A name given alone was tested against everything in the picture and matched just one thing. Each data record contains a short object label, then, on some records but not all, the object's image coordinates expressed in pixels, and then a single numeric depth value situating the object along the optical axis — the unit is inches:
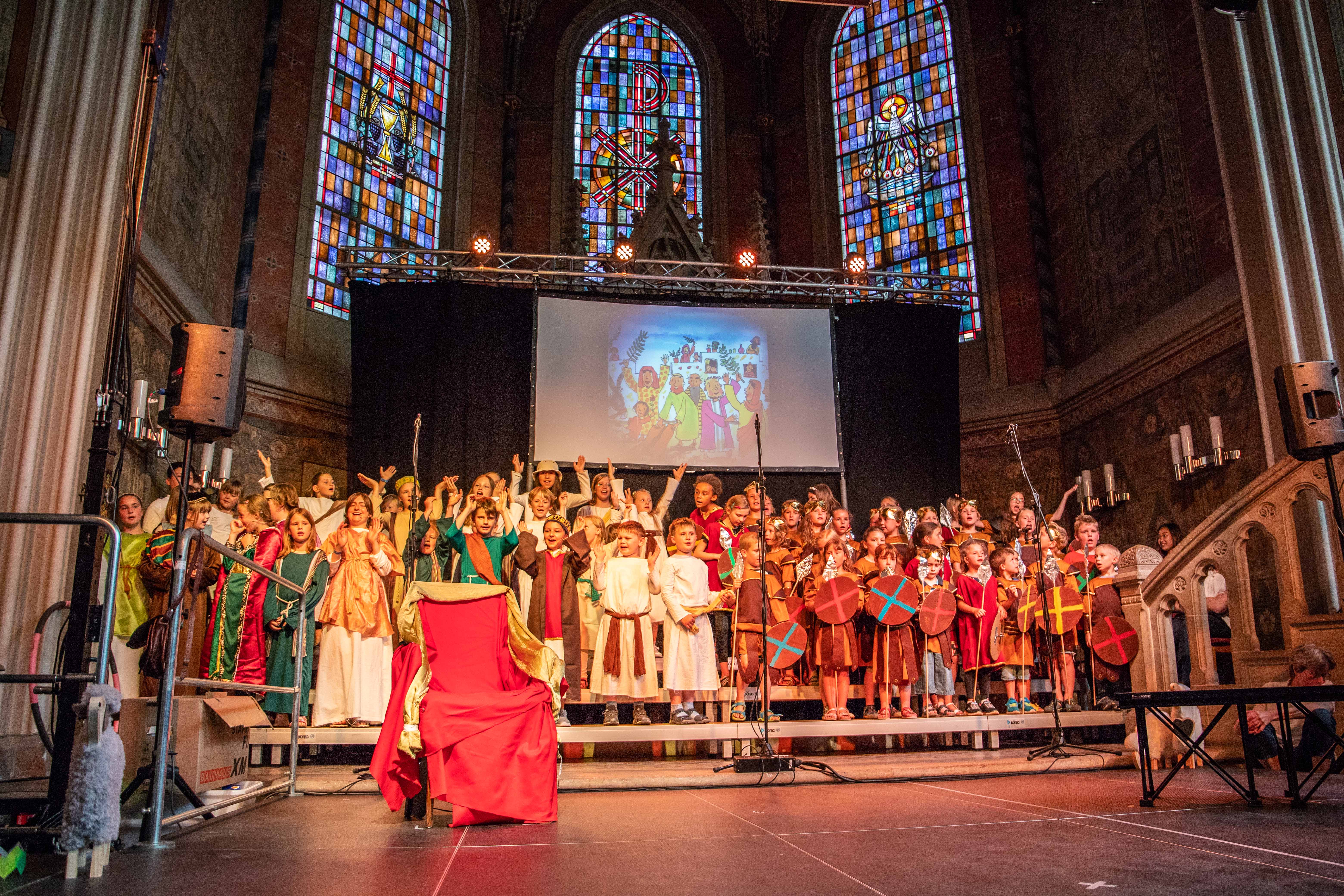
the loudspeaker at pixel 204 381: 156.0
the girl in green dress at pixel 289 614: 275.1
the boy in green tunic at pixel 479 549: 291.9
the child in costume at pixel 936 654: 298.0
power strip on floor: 225.0
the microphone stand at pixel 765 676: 220.7
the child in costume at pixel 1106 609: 302.4
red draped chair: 164.6
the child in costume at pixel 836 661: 285.1
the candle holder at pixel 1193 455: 387.2
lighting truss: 498.6
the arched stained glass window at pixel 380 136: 553.9
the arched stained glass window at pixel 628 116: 664.4
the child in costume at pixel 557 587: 294.4
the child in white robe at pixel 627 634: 284.7
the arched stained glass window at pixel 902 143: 608.1
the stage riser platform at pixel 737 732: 249.3
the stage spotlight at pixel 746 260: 517.0
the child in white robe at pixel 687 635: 278.4
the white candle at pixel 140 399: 349.1
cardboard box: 166.7
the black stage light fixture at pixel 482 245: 490.3
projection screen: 497.7
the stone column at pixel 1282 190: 309.6
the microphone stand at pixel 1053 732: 241.8
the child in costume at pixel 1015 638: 305.4
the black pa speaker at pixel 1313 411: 211.8
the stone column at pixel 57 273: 223.1
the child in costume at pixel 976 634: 305.6
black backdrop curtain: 481.4
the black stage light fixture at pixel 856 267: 521.0
